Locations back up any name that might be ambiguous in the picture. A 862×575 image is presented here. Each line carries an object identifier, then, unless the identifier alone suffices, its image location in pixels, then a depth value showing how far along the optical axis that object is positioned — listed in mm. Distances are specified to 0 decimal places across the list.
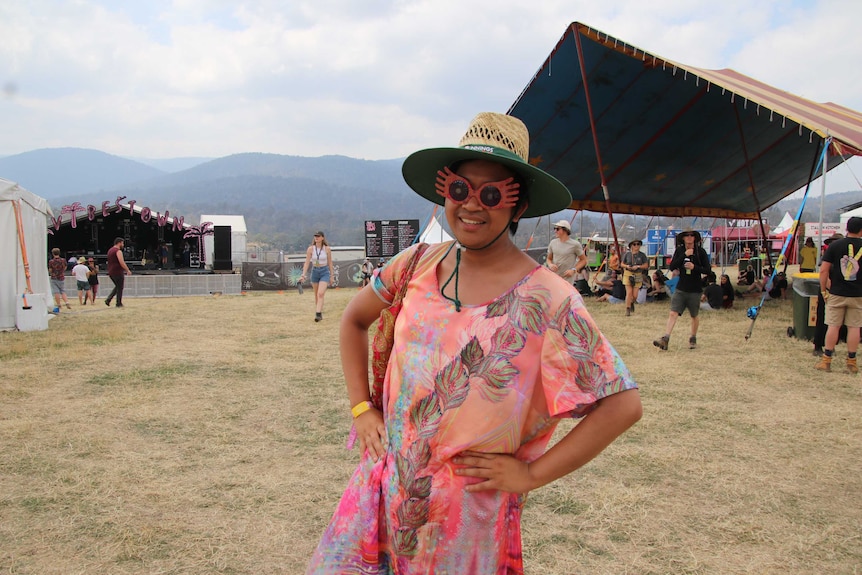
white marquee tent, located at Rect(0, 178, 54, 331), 9906
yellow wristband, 1503
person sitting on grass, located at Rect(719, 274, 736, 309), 13261
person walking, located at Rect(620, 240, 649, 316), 11969
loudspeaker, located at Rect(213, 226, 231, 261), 30625
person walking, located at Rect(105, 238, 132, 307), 14430
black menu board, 23703
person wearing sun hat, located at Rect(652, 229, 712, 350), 7664
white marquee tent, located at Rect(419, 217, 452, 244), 21917
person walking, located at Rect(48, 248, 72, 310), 14469
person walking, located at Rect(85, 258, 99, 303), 17312
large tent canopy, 11562
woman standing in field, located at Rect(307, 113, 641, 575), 1211
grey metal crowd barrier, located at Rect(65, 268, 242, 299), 22453
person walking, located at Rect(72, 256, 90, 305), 15991
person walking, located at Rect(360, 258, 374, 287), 23670
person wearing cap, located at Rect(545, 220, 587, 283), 10000
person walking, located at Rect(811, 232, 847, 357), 7561
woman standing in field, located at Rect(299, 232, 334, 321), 10695
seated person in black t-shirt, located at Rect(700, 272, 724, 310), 12898
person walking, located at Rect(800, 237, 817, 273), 14305
